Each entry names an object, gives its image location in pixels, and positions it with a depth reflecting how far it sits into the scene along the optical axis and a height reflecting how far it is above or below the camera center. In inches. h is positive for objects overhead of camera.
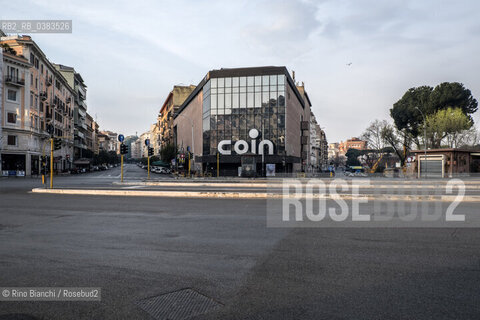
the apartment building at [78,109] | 3346.5 +604.4
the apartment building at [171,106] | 3715.6 +694.9
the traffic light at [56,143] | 889.6 +54.8
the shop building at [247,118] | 2142.0 +297.0
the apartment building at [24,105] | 1801.2 +352.9
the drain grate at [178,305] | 138.9 -65.6
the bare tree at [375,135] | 2529.5 +209.1
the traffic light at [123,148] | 1081.8 +48.6
